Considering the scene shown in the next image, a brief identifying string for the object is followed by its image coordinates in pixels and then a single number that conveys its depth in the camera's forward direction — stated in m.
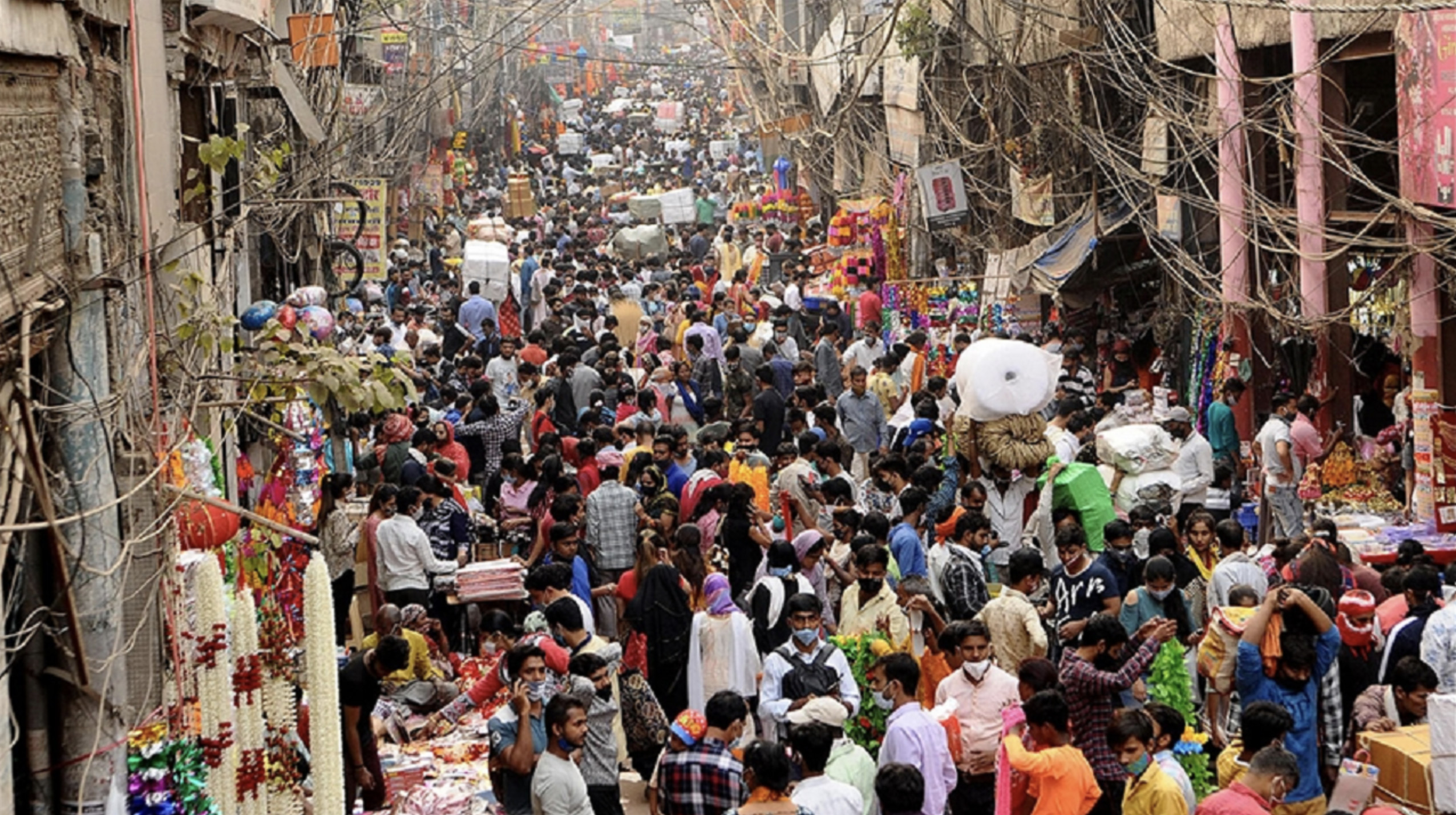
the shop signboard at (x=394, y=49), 27.59
